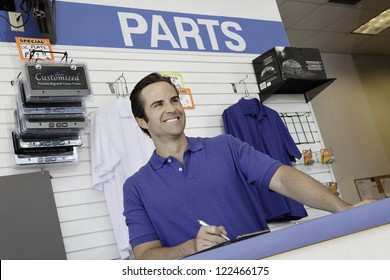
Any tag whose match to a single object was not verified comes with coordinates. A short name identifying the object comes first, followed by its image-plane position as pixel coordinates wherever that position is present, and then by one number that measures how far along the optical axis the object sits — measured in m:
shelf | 4.40
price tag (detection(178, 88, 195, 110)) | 4.12
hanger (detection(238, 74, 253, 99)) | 4.47
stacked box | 4.32
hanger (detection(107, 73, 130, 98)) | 3.78
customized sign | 3.07
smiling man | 2.05
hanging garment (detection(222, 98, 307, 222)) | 3.85
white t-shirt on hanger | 3.29
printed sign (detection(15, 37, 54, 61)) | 3.41
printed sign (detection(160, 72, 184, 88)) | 4.14
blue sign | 3.83
